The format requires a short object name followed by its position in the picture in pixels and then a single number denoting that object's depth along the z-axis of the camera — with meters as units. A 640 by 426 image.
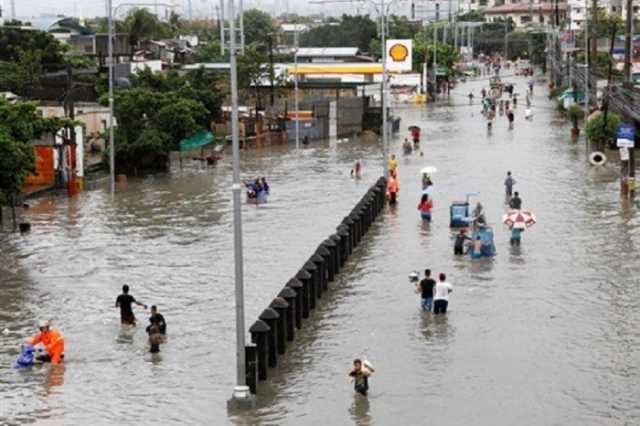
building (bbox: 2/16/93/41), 129.51
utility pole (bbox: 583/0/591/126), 72.44
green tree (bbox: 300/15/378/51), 172.25
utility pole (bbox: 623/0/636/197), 44.03
